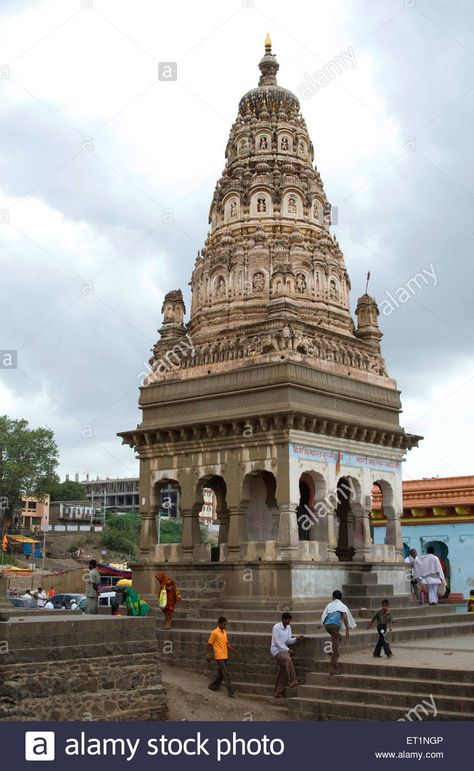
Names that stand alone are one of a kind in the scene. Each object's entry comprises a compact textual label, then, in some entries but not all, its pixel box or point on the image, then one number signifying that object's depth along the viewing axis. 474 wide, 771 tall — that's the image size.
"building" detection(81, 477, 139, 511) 118.75
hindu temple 21.16
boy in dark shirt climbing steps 15.82
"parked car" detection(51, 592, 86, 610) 32.16
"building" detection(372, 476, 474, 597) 29.27
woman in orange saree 19.36
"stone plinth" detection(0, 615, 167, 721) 12.73
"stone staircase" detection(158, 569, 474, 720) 13.89
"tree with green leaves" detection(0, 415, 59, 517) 70.25
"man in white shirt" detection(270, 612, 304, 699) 15.52
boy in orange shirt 15.91
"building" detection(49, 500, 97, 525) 91.06
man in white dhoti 23.56
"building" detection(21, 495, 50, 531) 88.97
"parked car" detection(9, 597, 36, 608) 28.05
